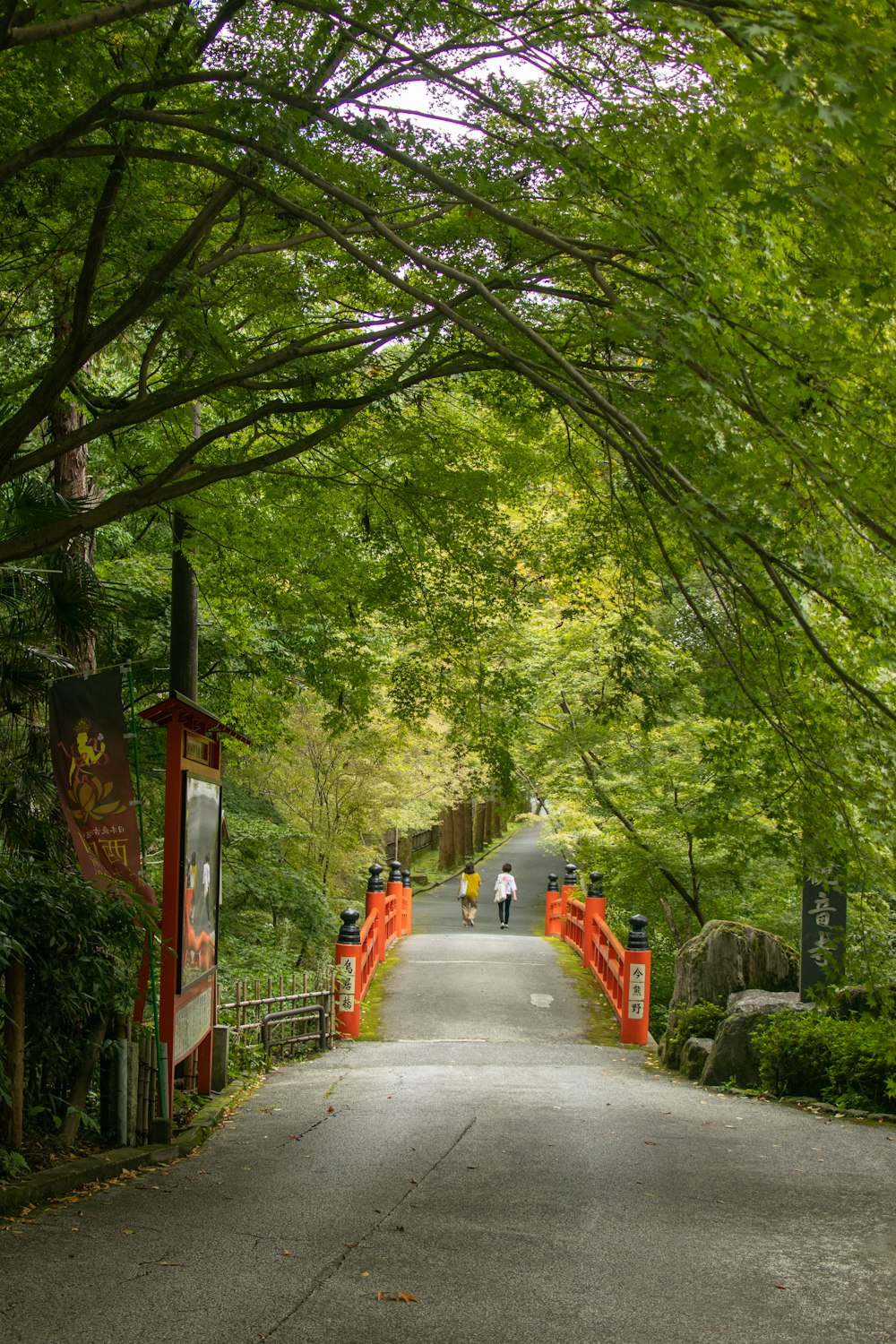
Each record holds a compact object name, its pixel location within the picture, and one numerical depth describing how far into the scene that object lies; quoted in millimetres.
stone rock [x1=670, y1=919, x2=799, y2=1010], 14219
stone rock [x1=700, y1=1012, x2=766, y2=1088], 11867
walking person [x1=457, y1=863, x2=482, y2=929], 29078
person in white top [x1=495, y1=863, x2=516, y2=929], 29594
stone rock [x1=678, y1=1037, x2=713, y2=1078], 12953
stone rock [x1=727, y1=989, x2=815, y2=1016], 12056
